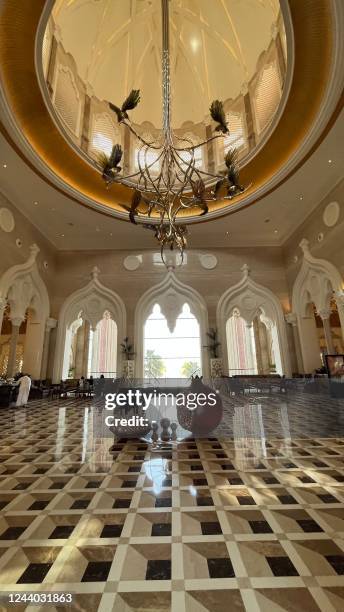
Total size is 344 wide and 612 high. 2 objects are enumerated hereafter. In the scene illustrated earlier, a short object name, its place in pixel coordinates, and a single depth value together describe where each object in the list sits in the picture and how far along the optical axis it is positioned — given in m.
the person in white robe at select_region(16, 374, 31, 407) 7.96
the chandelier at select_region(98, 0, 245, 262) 4.15
